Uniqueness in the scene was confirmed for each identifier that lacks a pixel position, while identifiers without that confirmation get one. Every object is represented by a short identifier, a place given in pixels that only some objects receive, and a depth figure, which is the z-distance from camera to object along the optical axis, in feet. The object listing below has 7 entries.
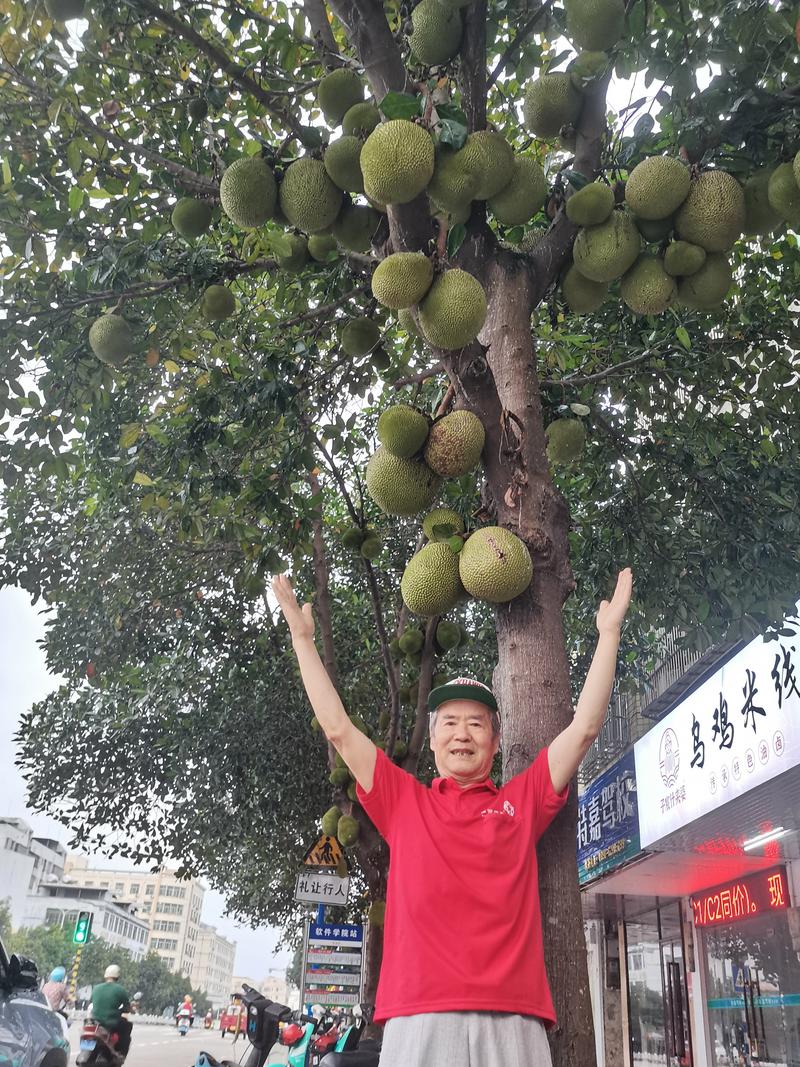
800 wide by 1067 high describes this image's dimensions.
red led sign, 26.76
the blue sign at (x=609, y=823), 32.73
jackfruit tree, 8.68
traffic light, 58.56
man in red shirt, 5.84
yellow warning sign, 23.62
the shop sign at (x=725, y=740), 19.71
